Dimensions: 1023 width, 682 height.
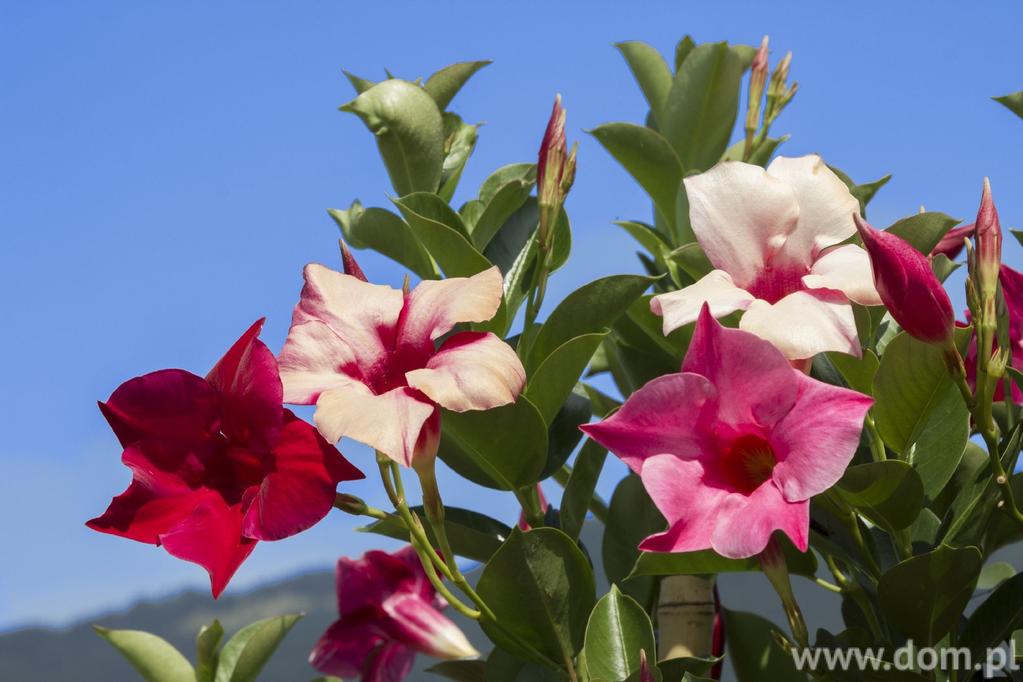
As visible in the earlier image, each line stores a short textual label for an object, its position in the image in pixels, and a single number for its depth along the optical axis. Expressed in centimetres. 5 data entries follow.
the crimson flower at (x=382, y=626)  120
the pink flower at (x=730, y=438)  93
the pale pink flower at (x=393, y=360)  94
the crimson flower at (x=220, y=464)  95
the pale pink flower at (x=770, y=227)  98
